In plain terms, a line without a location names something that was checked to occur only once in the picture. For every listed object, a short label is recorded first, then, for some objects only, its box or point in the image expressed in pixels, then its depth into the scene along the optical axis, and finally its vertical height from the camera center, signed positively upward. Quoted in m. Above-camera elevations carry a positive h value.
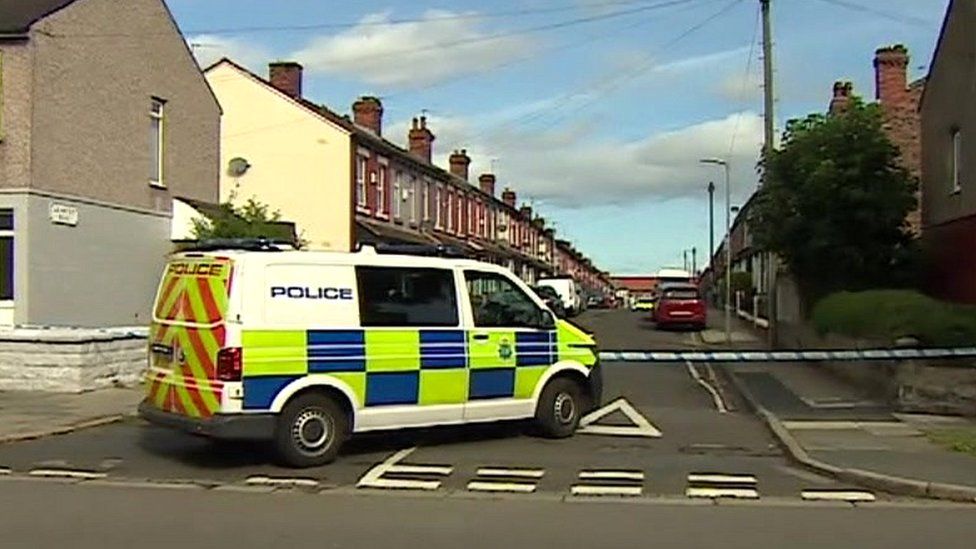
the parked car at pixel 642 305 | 71.12 -0.50
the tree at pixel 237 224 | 27.55 +1.48
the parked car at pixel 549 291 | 47.78 +0.16
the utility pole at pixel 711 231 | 78.12 +3.83
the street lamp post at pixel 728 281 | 39.22 +0.56
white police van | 12.56 -0.51
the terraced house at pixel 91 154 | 23.22 +2.70
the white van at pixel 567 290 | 56.54 +0.23
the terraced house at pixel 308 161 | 40.09 +4.11
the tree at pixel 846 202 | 25.75 +1.81
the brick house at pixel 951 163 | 23.98 +2.58
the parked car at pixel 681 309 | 44.97 -0.45
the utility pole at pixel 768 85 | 29.27 +4.57
